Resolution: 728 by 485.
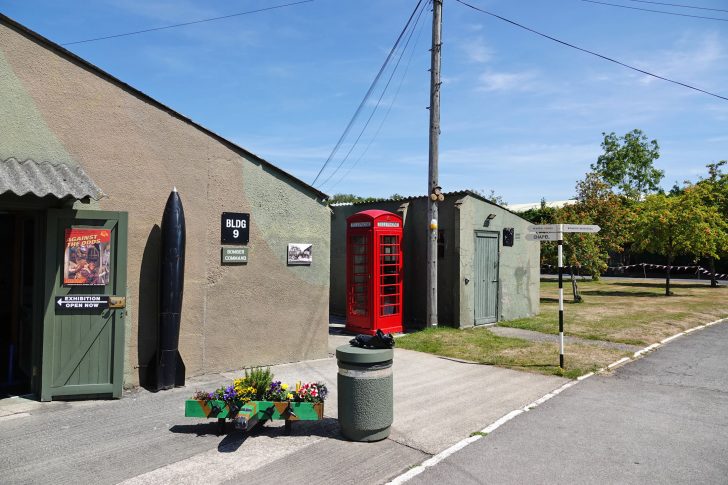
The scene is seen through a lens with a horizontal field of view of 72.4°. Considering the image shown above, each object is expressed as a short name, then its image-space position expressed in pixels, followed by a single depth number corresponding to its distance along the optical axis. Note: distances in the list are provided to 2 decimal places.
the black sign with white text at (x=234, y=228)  8.16
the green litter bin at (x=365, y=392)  5.41
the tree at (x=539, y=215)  33.93
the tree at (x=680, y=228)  23.22
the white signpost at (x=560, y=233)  8.65
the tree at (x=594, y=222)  19.30
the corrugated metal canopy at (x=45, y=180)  5.84
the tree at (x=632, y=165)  50.56
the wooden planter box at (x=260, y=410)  5.55
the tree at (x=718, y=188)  30.37
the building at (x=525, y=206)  53.31
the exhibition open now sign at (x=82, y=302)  6.57
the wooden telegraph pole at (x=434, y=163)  12.42
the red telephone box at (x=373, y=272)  12.17
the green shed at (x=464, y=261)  13.15
